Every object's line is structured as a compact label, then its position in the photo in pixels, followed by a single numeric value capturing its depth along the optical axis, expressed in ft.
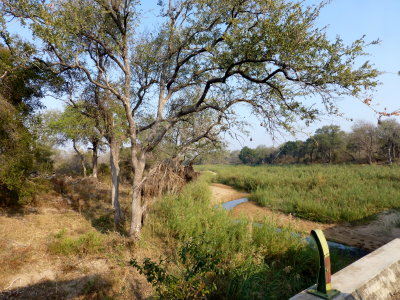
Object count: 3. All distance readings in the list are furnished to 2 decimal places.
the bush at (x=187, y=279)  10.53
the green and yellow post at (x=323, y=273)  7.59
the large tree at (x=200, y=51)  18.43
